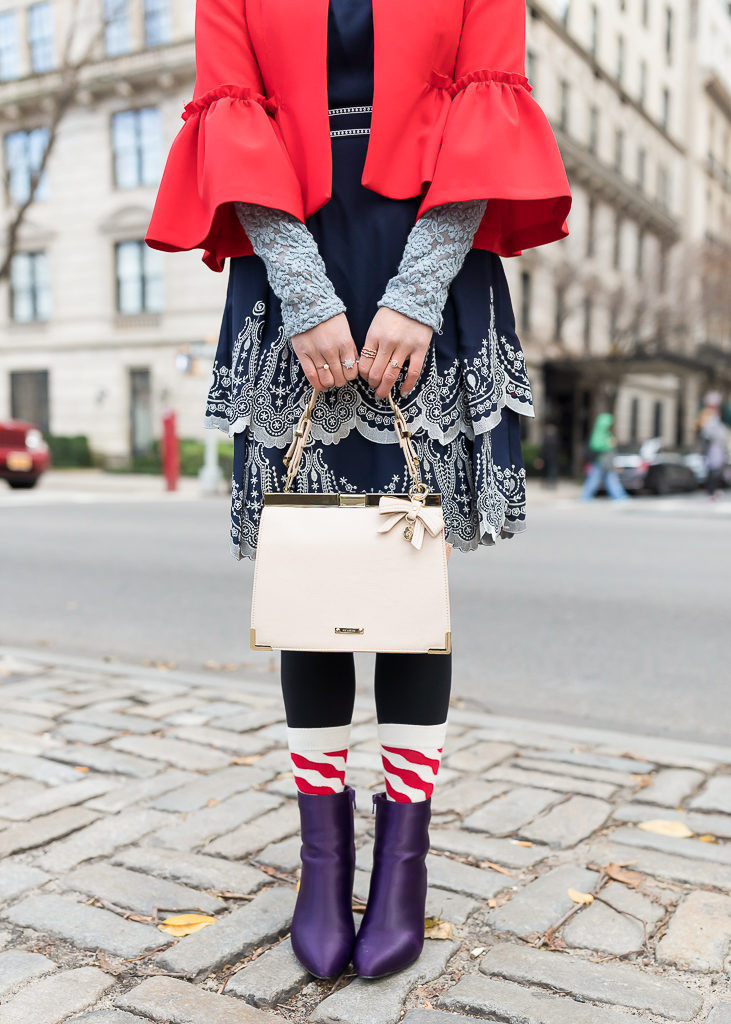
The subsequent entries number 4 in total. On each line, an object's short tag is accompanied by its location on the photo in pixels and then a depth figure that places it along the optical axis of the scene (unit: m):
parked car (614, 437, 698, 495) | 19.47
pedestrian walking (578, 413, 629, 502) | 17.11
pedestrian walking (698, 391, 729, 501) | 17.58
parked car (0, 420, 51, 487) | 15.16
